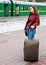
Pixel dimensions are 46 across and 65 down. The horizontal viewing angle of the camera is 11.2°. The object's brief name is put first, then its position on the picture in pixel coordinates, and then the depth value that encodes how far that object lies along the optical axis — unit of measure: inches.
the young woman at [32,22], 300.7
